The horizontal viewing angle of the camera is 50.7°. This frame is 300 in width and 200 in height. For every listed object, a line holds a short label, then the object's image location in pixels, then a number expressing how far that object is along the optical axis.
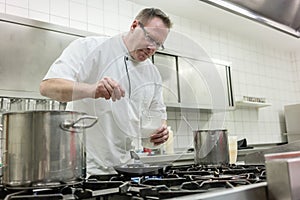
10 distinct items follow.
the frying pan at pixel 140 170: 0.87
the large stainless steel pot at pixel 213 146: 1.14
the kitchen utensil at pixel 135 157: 1.02
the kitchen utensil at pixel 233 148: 1.40
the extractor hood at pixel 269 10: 1.33
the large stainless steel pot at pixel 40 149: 0.58
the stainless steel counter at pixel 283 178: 0.53
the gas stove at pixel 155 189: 0.52
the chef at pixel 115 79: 1.07
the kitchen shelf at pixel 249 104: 3.53
